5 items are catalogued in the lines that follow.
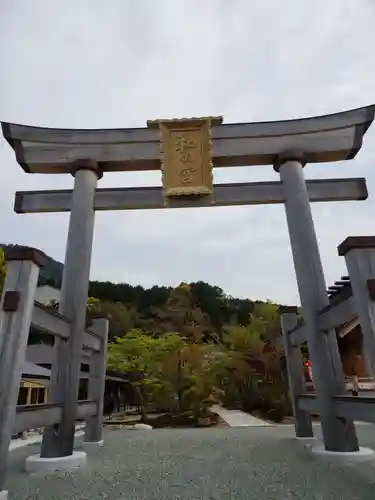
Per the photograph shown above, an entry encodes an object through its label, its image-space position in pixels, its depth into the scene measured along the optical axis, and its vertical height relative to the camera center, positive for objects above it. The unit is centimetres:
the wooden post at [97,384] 516 +33
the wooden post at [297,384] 502 +24
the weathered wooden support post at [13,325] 254 +57
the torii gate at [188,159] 474 +300
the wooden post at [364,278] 267 +82
